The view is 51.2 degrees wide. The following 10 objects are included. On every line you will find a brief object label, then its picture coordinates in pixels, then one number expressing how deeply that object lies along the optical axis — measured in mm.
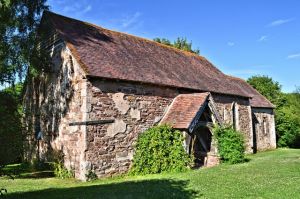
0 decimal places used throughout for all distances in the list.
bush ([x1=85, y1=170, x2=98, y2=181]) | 12141
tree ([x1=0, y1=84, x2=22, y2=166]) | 6719
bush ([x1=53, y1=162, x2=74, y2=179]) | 13094
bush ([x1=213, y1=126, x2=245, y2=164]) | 15289
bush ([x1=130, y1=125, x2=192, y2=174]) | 13523
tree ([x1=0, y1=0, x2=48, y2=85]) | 14109
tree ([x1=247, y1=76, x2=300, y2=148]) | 28922
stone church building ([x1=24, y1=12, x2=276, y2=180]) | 12781
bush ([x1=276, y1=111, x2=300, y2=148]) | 28844
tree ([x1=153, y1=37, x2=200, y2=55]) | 42312
